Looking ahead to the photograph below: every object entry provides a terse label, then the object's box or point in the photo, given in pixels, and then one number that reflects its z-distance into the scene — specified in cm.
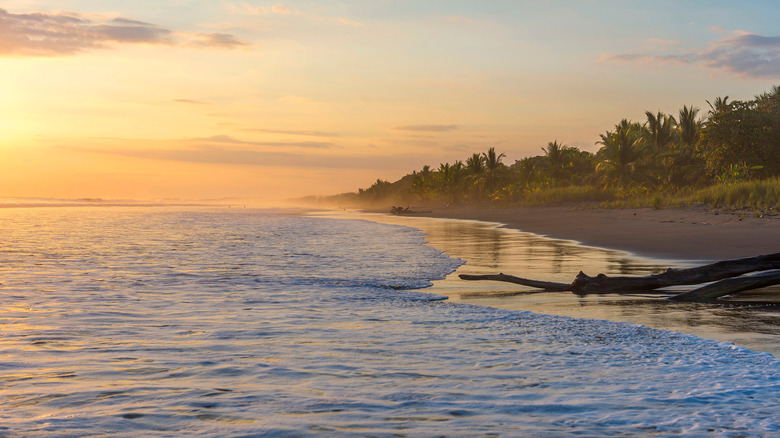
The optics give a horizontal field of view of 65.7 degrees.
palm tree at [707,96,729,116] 4800
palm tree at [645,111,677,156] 6544
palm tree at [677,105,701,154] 5850
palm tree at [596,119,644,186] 5797
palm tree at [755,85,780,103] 6081
